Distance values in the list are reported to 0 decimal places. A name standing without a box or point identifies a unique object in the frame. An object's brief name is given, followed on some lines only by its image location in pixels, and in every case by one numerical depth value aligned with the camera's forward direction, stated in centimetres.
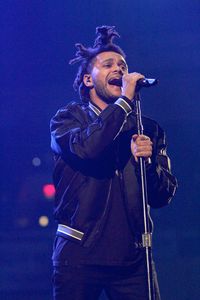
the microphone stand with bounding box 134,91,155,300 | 419
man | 475
